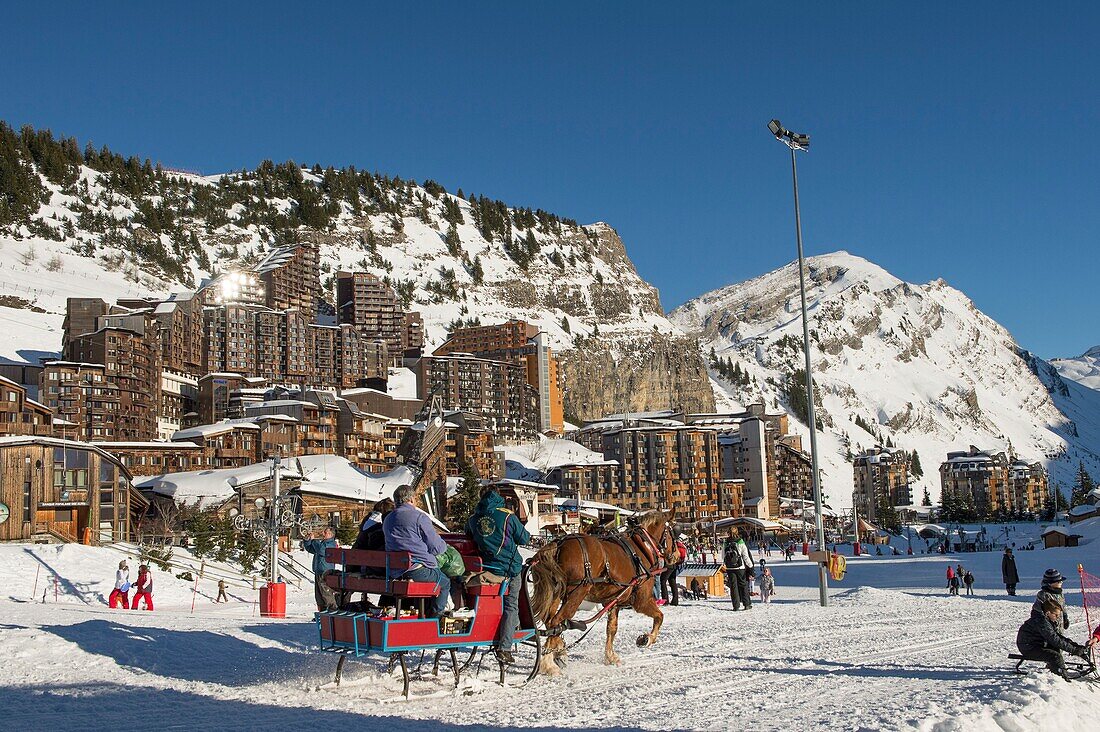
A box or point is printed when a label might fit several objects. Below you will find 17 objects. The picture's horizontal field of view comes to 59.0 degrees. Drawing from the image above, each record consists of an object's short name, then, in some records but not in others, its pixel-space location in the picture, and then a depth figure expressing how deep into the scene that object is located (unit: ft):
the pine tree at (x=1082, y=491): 496.64
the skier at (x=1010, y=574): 91.45
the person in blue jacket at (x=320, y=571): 37.27
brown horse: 33.65
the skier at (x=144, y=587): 75.41
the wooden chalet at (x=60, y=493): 117.19
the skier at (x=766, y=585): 82.12
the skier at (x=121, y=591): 74.79
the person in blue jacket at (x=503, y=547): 31.14
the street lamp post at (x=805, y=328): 67.86
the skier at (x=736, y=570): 67.05
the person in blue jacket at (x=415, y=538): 28.81
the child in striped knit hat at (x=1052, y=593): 32.78
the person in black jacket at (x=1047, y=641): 31.65
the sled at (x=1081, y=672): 31.35
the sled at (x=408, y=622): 28.12
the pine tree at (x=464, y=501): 200.44
